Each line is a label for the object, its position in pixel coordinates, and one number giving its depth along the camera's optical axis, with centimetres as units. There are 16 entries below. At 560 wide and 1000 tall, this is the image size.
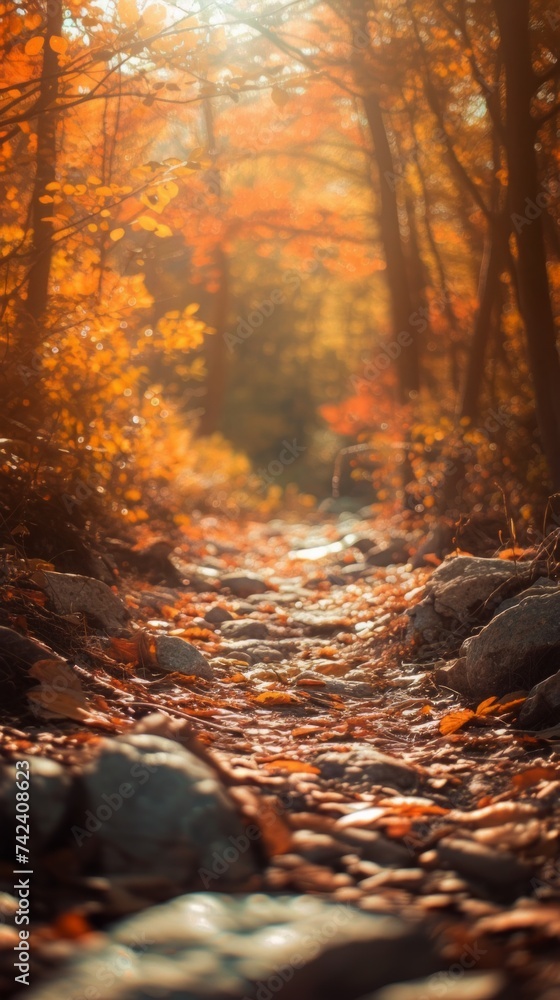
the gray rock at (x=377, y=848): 293
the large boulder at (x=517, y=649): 450
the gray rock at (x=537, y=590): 481
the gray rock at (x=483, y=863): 272
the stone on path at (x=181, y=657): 519
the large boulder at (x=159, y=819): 280
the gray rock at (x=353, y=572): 945
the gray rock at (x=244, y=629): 666
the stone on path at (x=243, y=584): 855
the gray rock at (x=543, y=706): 411
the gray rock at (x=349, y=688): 529
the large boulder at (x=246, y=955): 225
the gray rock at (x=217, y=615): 709
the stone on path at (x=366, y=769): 361
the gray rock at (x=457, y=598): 571
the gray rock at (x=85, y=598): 514
